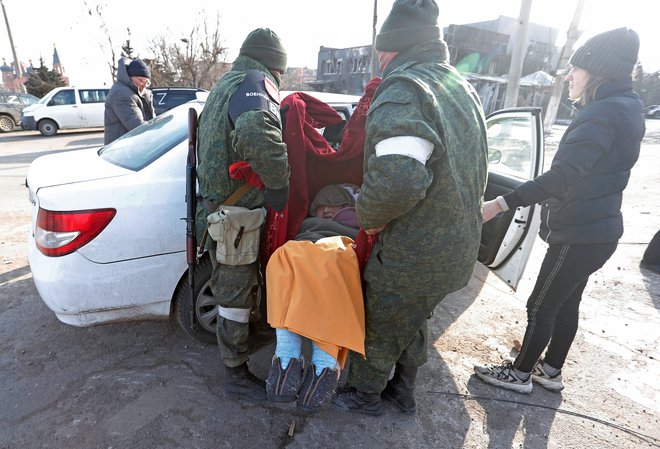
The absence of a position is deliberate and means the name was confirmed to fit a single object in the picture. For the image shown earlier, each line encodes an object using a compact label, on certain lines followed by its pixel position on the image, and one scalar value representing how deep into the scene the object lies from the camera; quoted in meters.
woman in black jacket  1.88
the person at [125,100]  4.04
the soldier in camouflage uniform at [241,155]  1.73
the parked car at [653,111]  35.25
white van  13.46
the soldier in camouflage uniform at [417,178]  1.47
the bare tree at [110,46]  19.50
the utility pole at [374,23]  15.72
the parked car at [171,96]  11.23
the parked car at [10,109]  14.42
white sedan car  2.10
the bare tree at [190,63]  19.75
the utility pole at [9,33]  20.41
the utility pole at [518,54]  8.75
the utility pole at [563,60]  11.38
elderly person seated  1.69
